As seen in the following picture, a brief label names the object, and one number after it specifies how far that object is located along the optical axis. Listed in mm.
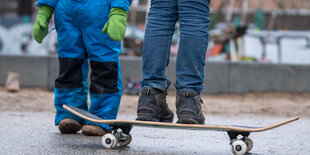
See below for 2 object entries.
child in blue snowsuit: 6434
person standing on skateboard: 5535
